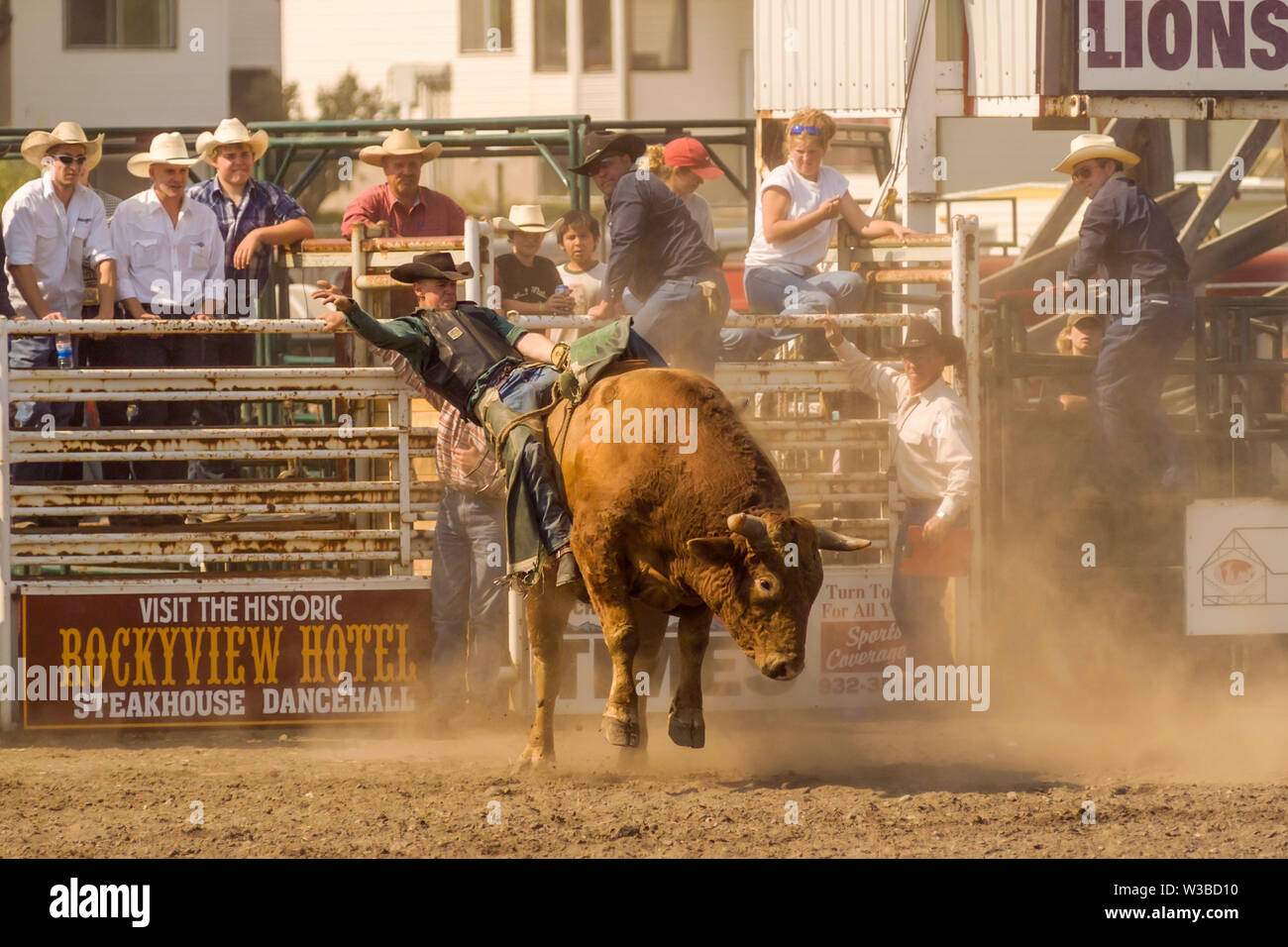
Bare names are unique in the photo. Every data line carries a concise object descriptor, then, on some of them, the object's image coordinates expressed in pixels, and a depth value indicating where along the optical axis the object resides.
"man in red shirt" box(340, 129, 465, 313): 21.34
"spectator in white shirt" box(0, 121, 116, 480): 19.50
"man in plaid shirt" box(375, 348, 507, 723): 18.11
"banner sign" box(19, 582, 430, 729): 18.42
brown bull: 14.50
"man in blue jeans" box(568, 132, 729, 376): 18.87
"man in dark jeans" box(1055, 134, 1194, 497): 19.97
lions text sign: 22.20
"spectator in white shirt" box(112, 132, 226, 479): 19.78
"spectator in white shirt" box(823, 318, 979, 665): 18.69
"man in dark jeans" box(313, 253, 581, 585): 15.90
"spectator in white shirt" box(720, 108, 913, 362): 20.56
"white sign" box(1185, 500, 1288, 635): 20.14
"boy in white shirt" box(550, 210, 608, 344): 22.64
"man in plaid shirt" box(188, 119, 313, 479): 20.17
